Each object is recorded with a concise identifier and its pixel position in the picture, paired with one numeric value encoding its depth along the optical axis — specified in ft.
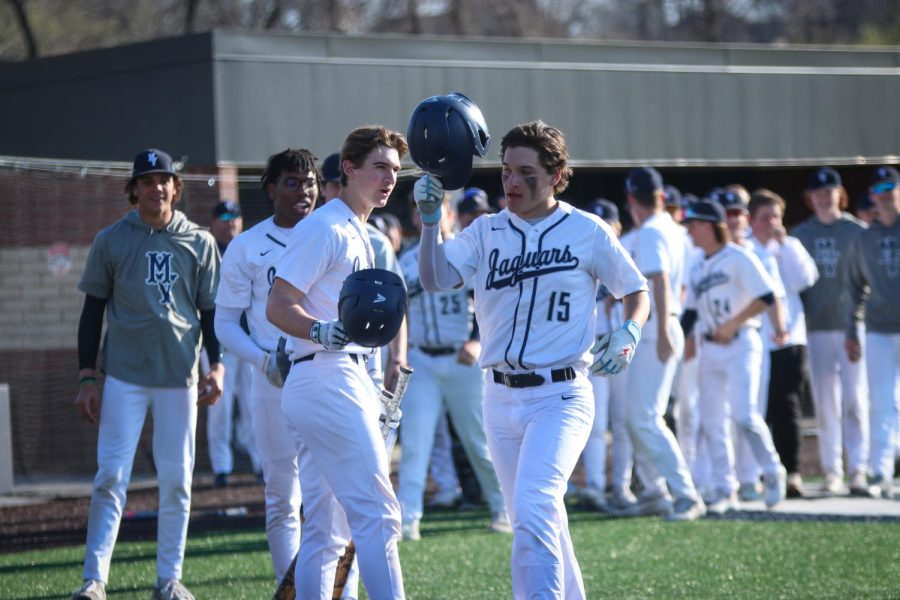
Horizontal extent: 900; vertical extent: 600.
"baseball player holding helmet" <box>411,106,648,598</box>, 35.99
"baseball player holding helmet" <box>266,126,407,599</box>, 34.86
